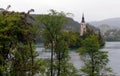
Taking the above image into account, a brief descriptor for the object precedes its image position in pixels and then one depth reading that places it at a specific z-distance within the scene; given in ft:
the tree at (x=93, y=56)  72.31
